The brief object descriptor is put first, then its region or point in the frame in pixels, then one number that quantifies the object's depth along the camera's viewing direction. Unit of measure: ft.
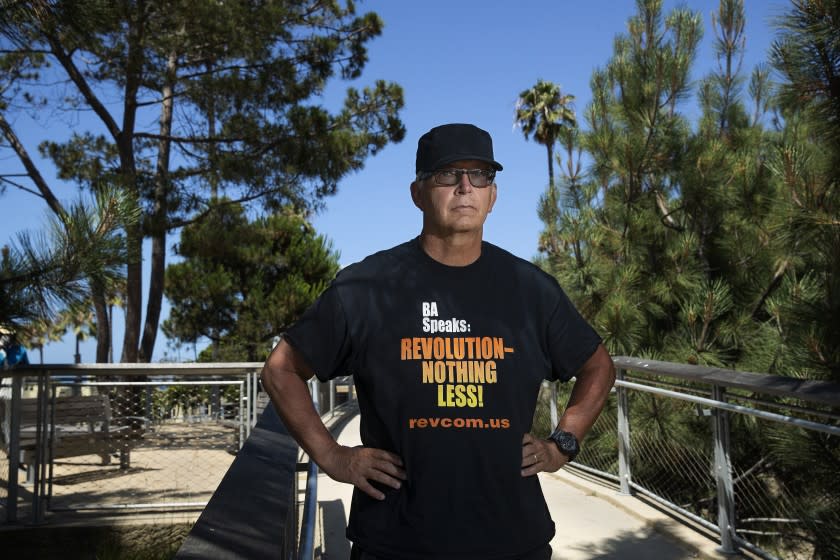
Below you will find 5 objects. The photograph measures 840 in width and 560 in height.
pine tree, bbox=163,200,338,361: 75.92
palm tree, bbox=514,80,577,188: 104.94
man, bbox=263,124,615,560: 5.19
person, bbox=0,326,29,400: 19.47
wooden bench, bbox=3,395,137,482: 24.26
